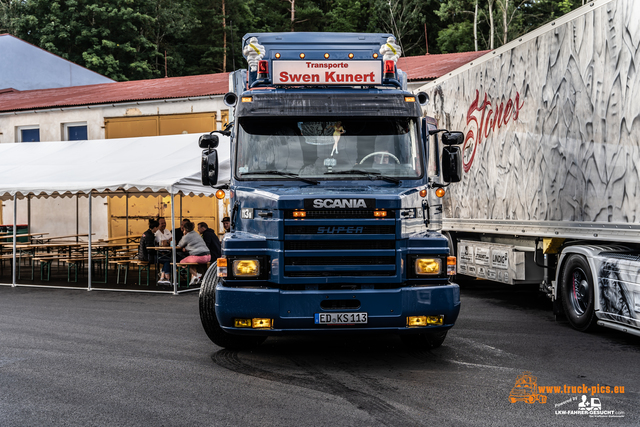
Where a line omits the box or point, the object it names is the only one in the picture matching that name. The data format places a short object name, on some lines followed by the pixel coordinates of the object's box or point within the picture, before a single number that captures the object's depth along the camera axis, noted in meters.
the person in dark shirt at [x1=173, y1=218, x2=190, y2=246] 17.41
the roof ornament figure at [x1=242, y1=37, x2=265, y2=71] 8.82
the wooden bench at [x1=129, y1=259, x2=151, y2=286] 16.54
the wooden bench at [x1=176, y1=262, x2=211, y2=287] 15.14
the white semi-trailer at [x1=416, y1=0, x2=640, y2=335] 8.08
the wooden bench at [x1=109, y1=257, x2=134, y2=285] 16.91
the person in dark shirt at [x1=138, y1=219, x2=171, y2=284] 16.39
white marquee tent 14.81
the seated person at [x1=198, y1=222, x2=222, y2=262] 15.66
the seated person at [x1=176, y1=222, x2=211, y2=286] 15.36
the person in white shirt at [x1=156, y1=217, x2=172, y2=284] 16.39
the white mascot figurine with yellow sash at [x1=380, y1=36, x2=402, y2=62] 8.62
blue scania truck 7.00
